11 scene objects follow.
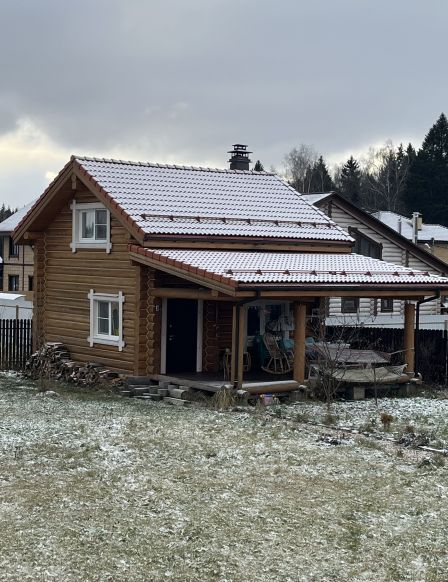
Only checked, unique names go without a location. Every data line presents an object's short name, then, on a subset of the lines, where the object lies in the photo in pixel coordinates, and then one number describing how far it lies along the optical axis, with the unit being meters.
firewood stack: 20.70
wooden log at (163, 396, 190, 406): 18.06
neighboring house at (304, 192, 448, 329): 35.22
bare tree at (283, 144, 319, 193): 95.62
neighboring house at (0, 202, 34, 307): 53.82
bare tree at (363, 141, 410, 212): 87.69
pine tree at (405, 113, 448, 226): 78.44
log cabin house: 18.66
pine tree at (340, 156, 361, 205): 95.44
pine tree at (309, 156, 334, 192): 92.12
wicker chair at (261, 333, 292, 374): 20.06
